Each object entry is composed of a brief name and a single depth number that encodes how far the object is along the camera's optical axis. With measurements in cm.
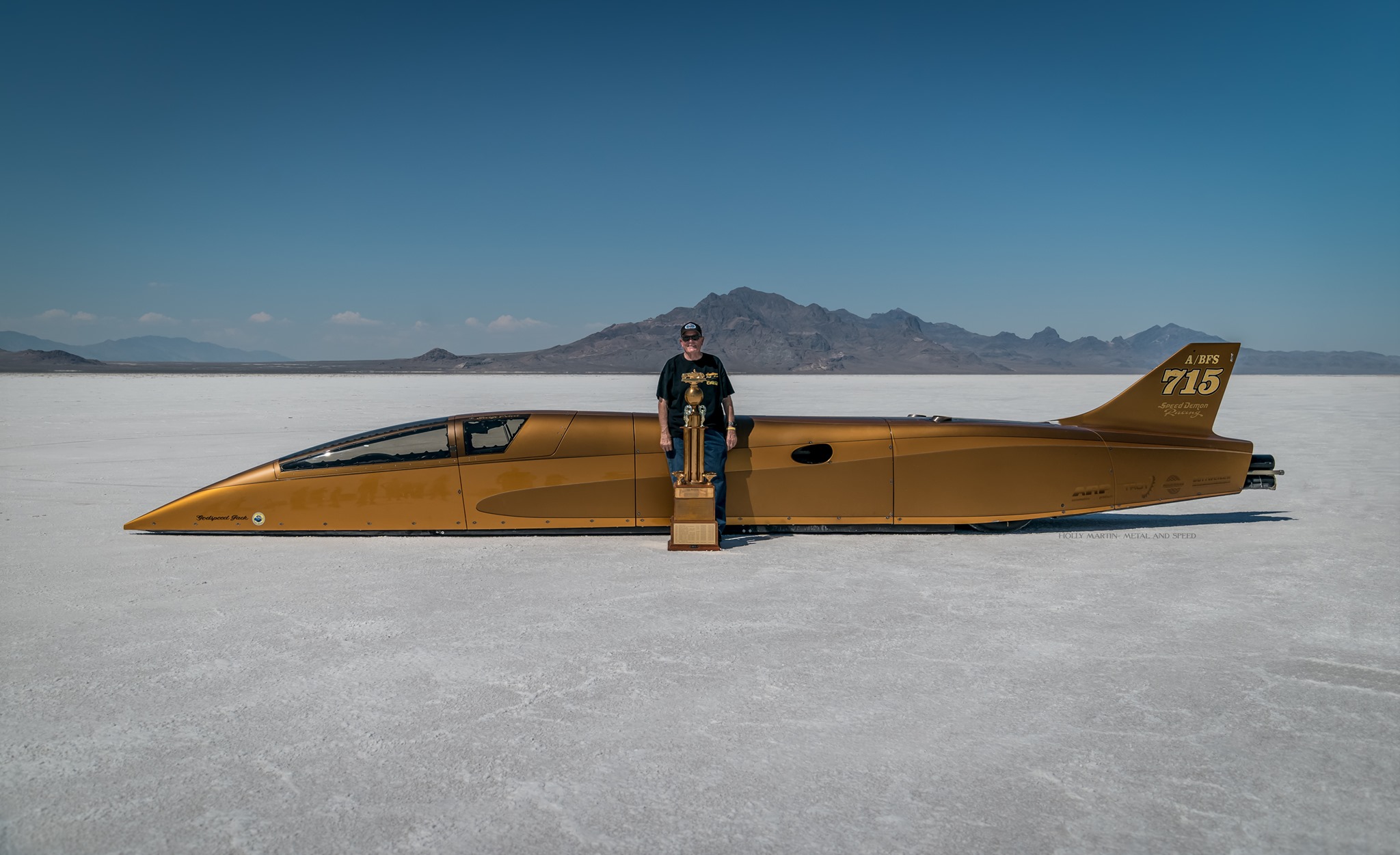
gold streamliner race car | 689
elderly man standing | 675
